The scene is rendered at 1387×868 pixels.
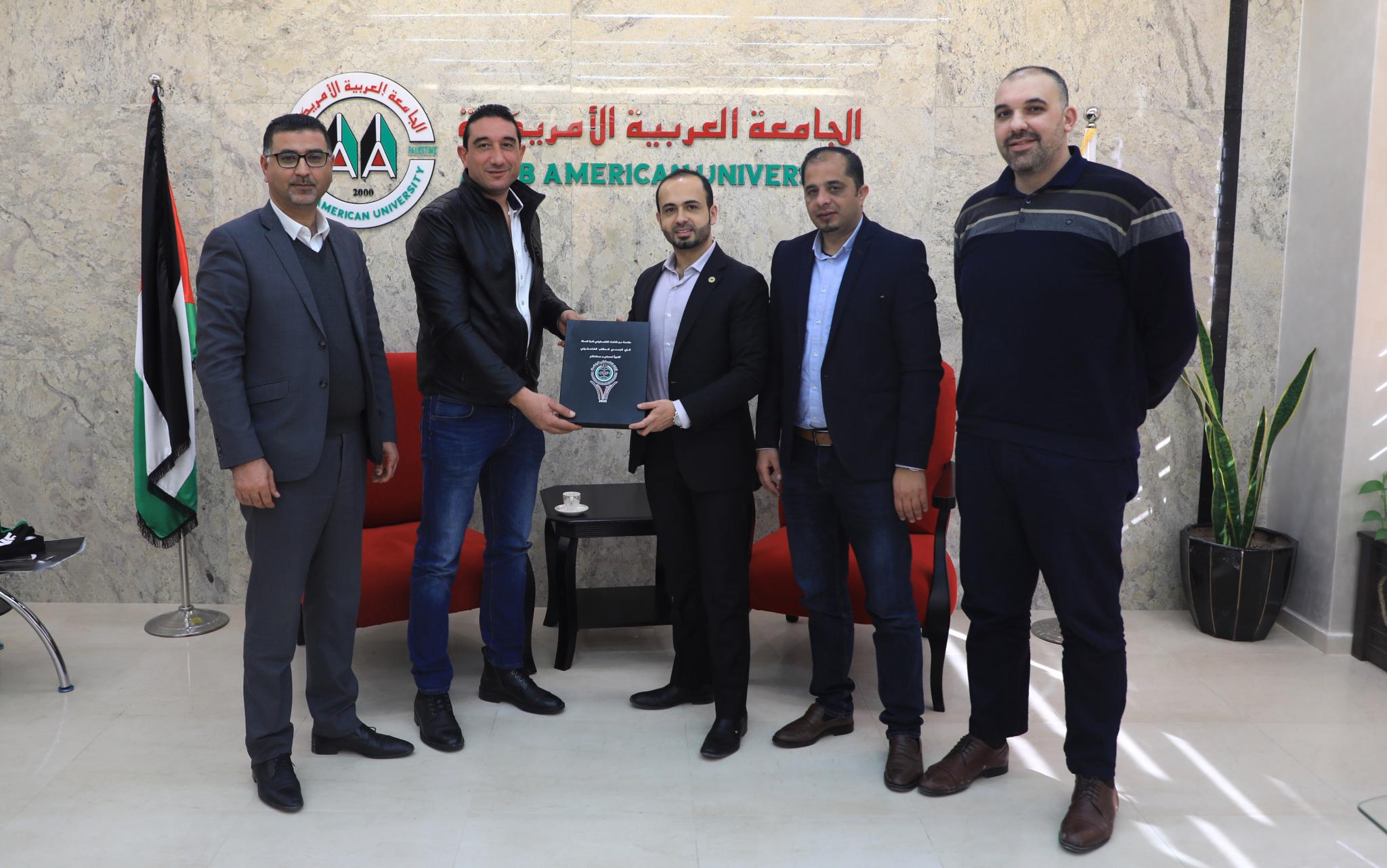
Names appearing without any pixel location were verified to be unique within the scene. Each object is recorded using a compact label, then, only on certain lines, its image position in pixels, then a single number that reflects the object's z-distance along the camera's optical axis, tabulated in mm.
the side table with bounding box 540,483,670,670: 3893
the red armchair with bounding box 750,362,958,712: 3572
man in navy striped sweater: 2607
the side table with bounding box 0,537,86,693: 3652
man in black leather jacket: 3207
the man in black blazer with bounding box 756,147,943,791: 2963
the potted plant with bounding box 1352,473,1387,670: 3996
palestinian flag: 4176
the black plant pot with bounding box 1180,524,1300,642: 4277
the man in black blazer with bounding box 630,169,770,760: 3125
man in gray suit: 2750
